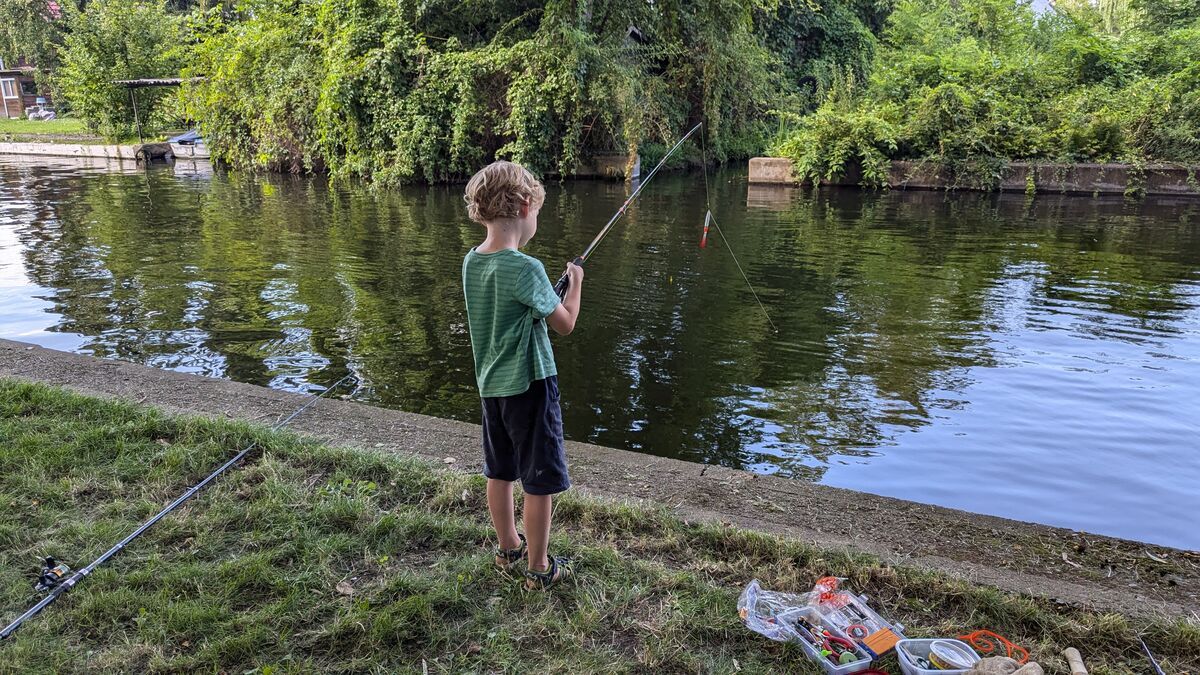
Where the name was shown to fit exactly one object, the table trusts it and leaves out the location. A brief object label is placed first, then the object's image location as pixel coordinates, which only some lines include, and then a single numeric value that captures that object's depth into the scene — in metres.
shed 58.44
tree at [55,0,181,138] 33.00
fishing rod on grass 2.87
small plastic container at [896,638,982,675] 2.69
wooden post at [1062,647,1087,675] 2.67
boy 2.95
